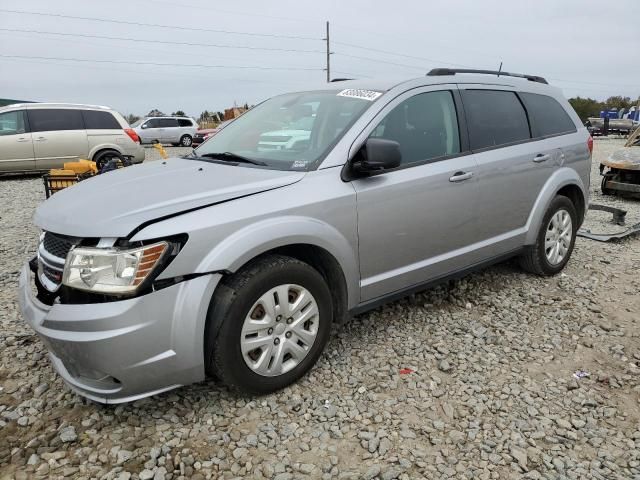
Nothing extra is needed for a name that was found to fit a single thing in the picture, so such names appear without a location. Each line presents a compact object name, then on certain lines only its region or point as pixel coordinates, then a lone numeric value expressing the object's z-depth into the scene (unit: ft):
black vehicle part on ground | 18.37
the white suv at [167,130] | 81.41
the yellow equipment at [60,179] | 17.00
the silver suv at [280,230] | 7.27
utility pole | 135.02
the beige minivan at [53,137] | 36.76
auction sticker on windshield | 10.31
